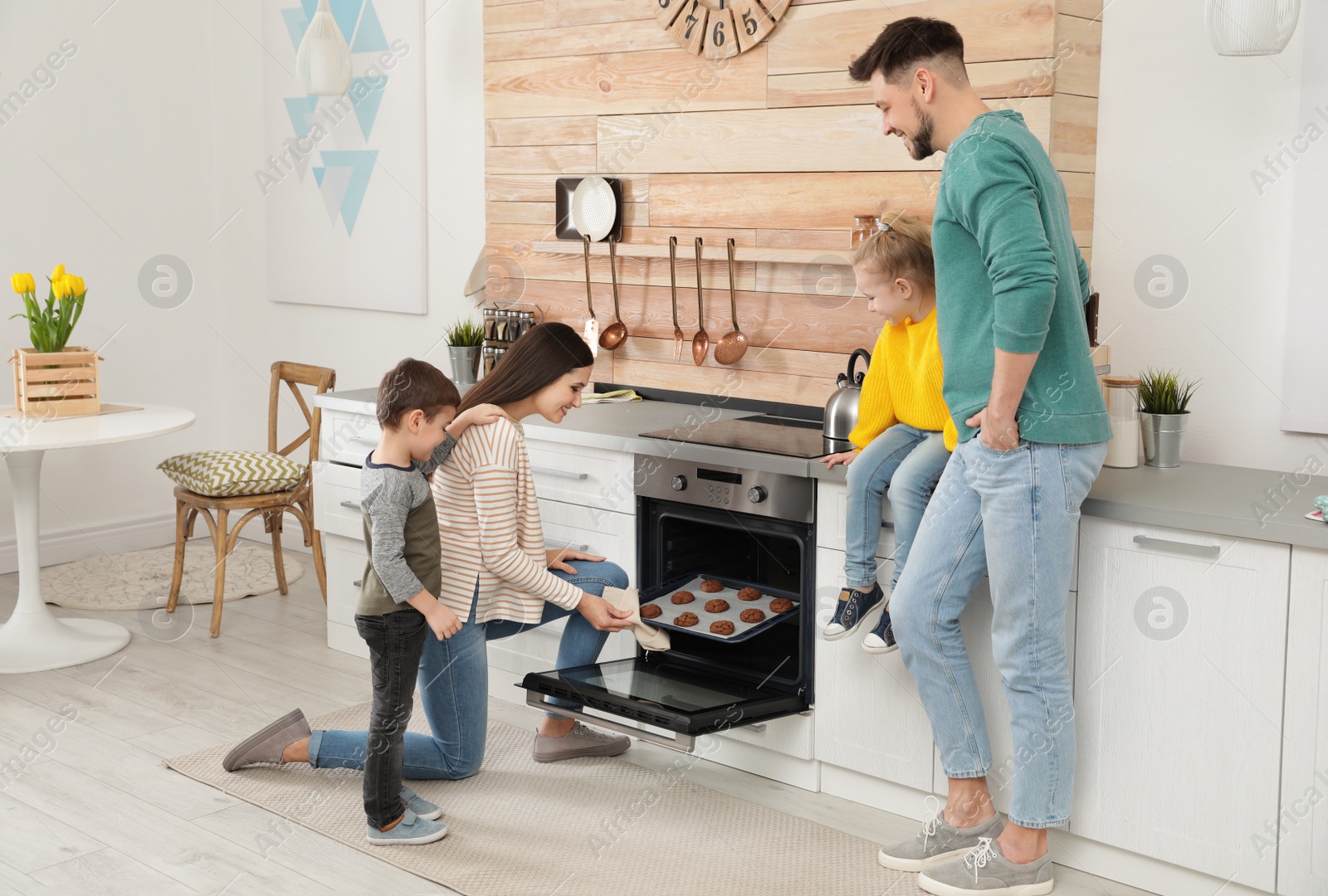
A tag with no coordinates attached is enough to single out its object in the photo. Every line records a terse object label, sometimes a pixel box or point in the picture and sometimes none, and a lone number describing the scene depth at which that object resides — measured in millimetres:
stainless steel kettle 2754
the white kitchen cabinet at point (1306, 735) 2094
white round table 3545
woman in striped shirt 2641
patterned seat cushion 3967
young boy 2369
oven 2660
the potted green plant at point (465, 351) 3773
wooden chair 3959
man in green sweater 2086
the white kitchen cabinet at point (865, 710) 2635
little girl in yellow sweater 2455
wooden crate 3621
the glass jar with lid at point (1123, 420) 2564
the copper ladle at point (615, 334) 3629
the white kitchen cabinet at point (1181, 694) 2172
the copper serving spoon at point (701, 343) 3445
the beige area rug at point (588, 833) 2400
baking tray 2723
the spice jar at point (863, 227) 2990
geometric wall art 4293
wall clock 3203
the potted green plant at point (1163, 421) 2605
